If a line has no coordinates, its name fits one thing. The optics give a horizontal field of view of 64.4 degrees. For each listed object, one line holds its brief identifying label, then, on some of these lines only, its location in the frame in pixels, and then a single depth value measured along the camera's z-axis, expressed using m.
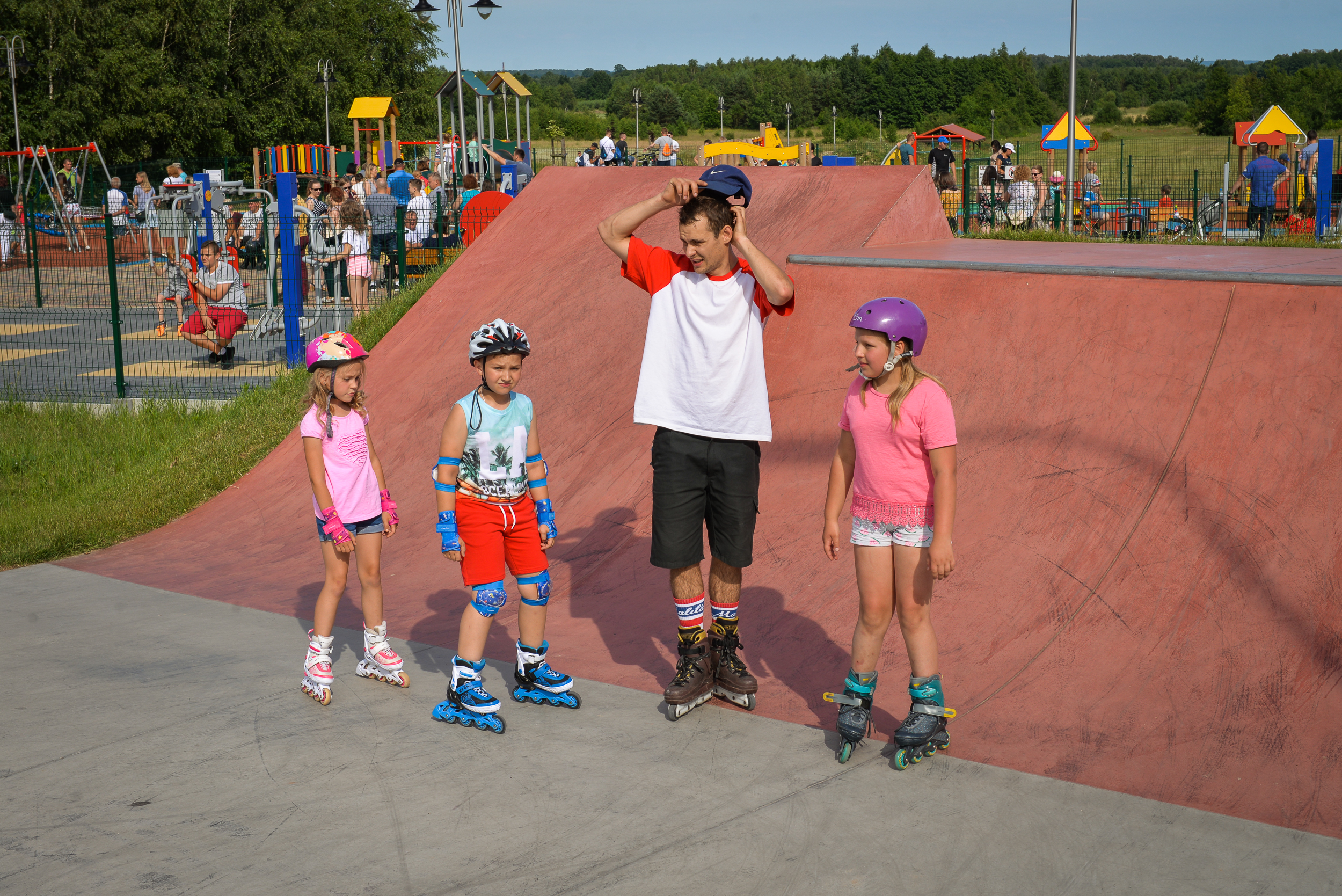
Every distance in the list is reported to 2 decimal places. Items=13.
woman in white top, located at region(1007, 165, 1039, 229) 18.20
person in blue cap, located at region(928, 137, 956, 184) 19.09
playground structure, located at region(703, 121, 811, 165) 29.39
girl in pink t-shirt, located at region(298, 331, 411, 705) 4.29
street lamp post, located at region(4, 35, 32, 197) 27.64
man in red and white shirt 3.85
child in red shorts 3.94
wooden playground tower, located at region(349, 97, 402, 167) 33.47
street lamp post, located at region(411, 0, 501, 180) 21.44
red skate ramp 3.83
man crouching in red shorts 11.93
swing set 24.43
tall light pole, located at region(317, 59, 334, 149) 35.88
